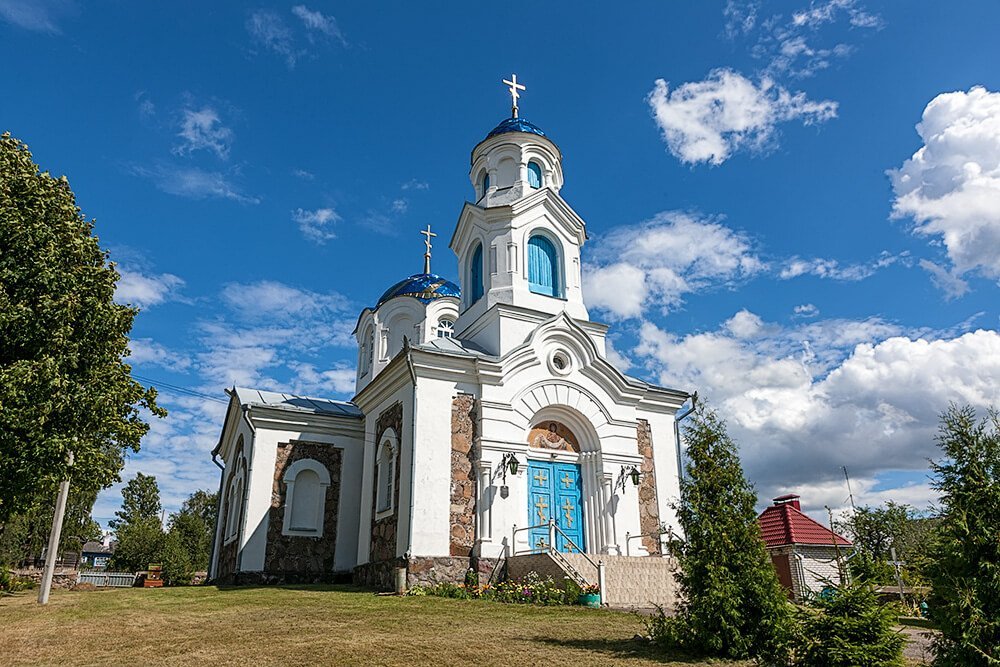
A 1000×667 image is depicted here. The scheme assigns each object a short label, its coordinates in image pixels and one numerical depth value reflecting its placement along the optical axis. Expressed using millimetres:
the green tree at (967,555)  5523
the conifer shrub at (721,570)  7559
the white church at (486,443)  16453
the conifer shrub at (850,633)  6109
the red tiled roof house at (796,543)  18312
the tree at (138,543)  41375
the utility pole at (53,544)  15164
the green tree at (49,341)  11414
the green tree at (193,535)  44719
